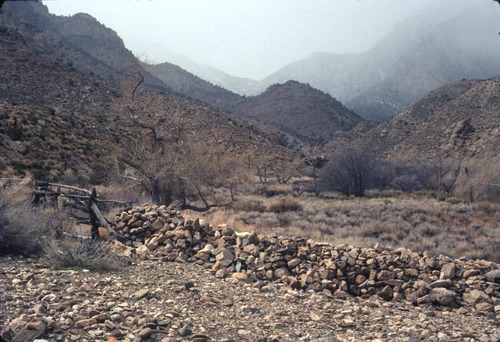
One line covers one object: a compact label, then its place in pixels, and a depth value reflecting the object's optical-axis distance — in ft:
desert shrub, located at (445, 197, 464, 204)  84.43
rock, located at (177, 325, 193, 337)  13.85
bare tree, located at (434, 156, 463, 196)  105.50
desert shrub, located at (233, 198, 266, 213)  65.67
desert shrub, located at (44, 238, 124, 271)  19.19
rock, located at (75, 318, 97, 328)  13.12
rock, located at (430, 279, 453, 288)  21.25
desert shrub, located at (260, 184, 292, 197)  97.32
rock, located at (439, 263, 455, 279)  21.99
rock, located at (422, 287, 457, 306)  20.13
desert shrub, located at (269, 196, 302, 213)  66.67
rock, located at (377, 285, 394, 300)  21.43
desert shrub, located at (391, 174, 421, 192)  111.75
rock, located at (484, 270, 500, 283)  21.79
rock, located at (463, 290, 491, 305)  20.21
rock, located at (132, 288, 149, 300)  16.47
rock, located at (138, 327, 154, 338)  13.17
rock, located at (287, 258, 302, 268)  23.12
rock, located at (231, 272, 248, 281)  21.26
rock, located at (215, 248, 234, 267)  22.72
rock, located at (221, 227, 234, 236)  25.50
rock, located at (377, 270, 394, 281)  22.30
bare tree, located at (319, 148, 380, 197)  107.86
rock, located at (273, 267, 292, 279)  22.41
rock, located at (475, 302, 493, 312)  19.51
